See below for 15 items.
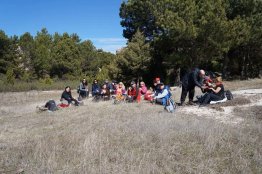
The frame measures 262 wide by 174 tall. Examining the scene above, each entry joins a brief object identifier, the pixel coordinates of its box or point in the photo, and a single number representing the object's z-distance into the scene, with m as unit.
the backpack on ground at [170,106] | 6.90
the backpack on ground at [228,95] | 7.95
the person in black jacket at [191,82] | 7.51
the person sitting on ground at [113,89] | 11.73
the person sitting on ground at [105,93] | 11.23
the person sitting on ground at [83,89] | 12.95
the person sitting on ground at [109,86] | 11.45
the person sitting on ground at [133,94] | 9.43
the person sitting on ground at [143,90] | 10.19
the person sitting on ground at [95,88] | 11.71
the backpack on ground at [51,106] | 9.21
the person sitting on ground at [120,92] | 10.26
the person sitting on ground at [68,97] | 10.24
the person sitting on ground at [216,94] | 7.55
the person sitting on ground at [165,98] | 6.97
